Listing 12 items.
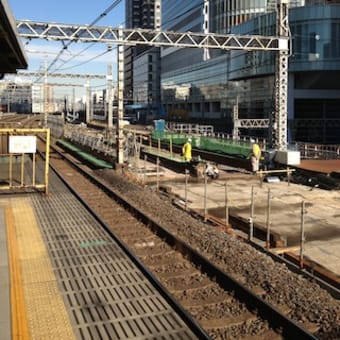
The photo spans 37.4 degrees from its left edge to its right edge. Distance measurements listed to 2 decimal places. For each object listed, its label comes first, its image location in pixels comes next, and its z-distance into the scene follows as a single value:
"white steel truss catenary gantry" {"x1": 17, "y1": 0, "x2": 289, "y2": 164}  25.86
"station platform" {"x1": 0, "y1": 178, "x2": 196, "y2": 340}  6.51
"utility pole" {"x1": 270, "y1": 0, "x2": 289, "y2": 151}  28.89
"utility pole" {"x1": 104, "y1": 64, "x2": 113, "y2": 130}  58.32
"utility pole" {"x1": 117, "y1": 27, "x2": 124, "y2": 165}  25.44
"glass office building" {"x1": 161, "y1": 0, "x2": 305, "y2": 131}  83.88
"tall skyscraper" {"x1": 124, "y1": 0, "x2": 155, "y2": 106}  185.80
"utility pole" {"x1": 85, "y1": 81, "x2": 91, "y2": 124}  82.67
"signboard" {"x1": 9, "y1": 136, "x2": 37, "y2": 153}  17.00
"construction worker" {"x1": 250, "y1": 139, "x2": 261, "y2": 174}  25.89
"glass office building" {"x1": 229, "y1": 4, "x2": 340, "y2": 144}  60.22
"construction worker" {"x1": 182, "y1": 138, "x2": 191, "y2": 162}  28.41
